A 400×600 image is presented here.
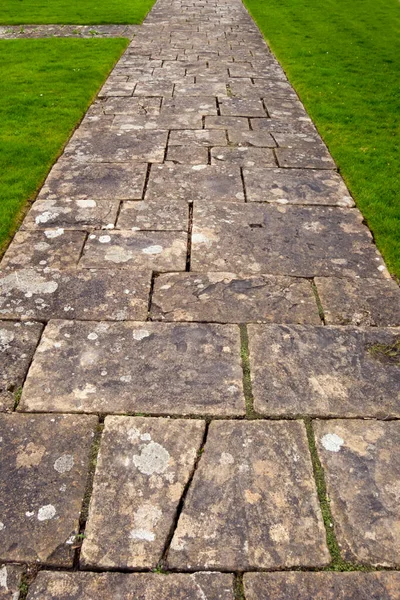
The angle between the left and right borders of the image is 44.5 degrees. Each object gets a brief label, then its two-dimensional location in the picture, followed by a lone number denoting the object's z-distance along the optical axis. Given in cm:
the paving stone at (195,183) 391
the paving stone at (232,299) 271
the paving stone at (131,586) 155
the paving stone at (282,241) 312
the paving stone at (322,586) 156
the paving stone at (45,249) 311
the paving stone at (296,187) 388
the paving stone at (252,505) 166
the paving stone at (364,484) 170
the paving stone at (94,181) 390
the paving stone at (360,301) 271
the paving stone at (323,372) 219
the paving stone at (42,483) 167
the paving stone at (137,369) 218
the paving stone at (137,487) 167
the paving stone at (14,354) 223
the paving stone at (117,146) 455
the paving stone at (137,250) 312
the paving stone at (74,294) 270
